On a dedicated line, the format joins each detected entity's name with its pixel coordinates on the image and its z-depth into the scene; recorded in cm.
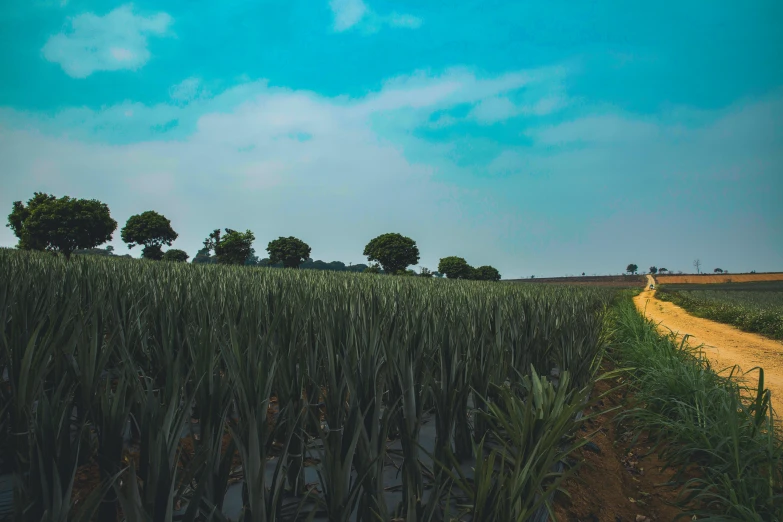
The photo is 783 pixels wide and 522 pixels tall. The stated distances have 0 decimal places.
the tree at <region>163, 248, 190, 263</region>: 7169
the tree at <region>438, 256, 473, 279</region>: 7288
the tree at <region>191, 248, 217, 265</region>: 11188
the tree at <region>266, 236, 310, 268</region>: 6309
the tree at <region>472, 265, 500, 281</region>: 8531
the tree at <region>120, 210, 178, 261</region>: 5259
